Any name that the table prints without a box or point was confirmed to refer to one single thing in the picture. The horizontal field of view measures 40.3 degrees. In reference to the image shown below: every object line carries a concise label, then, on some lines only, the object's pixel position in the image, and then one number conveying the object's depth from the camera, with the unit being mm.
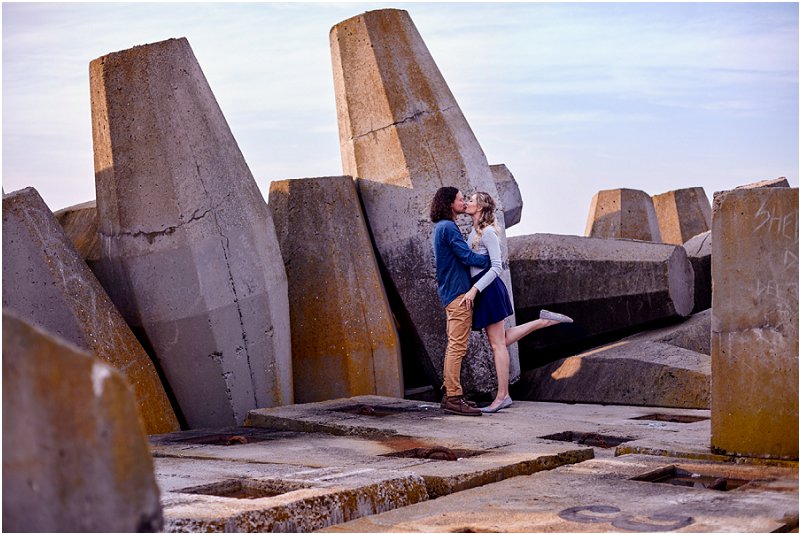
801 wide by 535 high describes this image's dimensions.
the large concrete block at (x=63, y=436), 2314
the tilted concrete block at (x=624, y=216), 14570
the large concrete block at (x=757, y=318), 4668
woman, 6930
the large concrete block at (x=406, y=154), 8500
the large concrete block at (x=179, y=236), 6965
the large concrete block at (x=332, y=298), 8070
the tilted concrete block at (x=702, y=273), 10328
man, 6926
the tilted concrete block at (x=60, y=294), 6297
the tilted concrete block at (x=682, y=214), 15824
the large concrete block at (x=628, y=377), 7723
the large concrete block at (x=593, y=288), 9211
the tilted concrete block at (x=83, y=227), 7301
